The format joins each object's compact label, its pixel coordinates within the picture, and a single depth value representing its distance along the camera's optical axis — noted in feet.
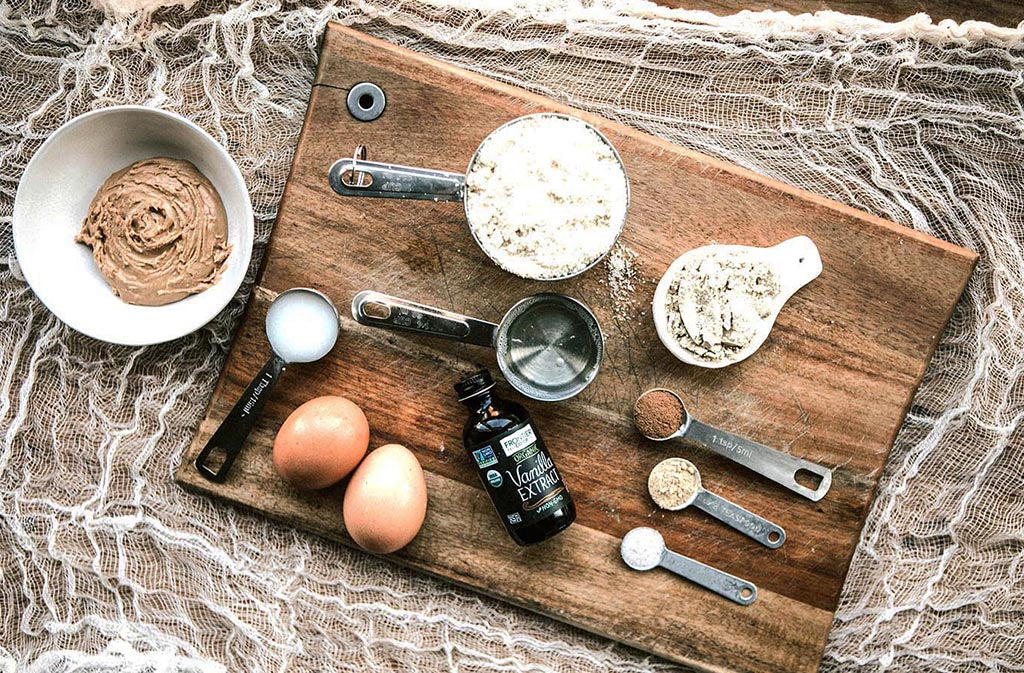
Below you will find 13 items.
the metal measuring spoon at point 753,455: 1.59
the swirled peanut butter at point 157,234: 1.52
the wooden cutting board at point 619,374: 1.56
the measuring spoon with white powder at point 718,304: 1.52
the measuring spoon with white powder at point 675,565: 1.61
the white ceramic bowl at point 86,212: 1.48
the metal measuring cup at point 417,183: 1.45
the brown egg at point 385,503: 1.46
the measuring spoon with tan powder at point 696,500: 1.60
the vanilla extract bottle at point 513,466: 1.49
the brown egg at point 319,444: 1.47
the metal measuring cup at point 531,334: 1.53
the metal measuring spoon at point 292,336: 1.55
